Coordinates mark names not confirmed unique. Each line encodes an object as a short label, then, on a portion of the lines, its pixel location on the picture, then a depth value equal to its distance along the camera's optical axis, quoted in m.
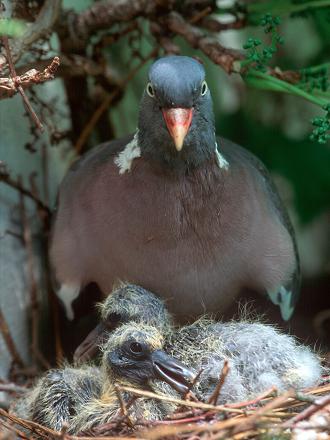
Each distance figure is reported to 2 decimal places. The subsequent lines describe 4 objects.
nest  3.77
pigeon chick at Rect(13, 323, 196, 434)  4.41
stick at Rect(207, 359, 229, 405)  3.96
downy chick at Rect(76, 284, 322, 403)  4.42
